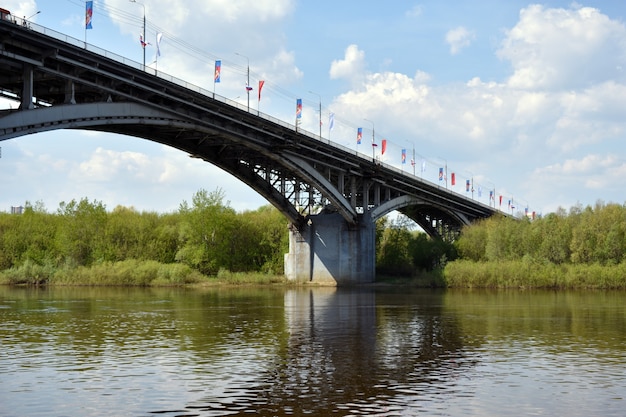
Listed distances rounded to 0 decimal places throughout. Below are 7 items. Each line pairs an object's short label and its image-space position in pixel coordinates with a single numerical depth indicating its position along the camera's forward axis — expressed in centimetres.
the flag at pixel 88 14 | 4562
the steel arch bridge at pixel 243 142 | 4188
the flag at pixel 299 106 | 7188
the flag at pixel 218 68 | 5856
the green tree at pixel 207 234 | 9506
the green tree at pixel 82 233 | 9569
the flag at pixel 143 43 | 5136
